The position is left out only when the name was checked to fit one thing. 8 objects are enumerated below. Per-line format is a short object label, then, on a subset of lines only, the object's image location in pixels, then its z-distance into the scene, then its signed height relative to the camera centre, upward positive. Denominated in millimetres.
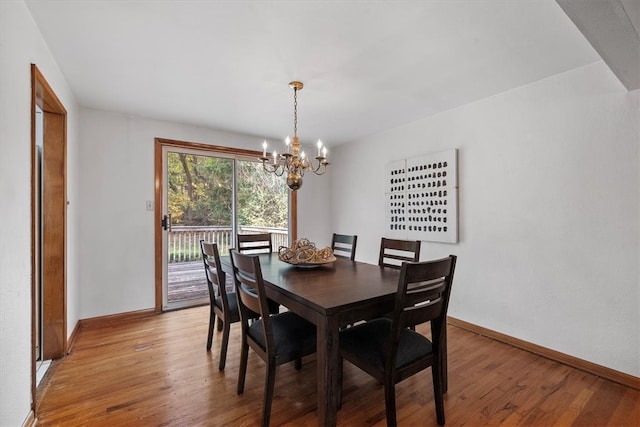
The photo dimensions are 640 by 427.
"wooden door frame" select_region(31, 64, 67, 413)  2303 -162
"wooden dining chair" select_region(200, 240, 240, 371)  2133 -694
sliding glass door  3594 +48
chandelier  2447 +413
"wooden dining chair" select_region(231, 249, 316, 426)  1581 -720
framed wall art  3061 +173
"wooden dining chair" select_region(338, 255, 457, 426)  1422 -715
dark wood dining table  1385 -444
